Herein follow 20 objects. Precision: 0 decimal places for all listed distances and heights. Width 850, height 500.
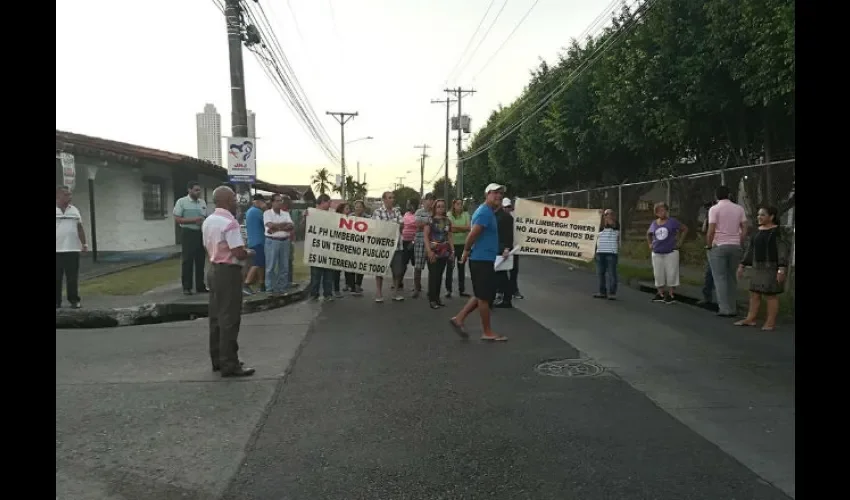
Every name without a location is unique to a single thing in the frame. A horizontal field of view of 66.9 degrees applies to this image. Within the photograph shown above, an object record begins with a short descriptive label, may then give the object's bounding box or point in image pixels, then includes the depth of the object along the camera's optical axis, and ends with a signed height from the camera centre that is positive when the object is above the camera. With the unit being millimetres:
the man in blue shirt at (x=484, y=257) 7387 -292
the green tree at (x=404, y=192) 113312 +7521
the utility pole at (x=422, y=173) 92844 +8658
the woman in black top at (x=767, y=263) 7977 -389
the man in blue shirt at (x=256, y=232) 10703 -4
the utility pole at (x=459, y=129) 51500 +8234
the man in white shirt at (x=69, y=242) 8938 -143
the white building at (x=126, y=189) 17391 +1353
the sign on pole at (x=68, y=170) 10301 +1013
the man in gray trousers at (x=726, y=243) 9078 -160
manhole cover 6031 -1318
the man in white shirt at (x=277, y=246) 10883 -245
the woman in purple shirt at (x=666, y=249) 10547 -284
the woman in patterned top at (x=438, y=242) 10094 -166
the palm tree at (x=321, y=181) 81812 +6513
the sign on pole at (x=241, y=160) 11359 +1277
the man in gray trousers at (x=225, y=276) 5824 -402
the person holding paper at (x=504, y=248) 10094 -255
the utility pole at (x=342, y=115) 55594 +10278
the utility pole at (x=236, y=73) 11789 +2922
